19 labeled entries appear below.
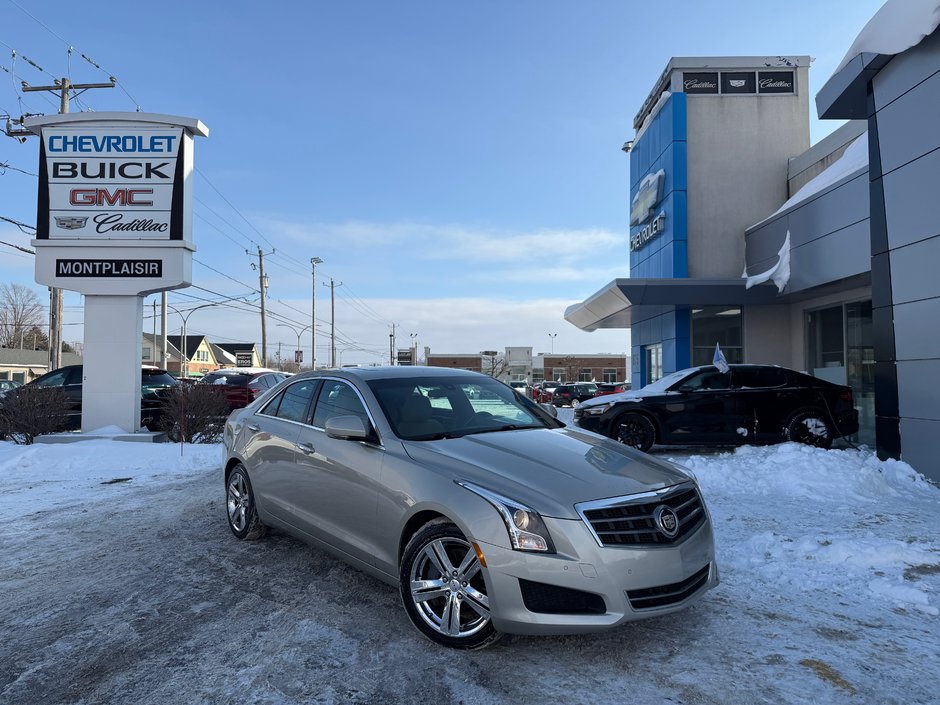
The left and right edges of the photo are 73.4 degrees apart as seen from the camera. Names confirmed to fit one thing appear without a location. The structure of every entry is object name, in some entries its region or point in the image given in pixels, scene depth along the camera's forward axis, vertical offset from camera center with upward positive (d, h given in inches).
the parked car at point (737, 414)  420.8 -29.4
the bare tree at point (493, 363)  3100.4 +43.5
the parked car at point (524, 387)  1666.5 -43.2
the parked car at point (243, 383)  623.8 -10.6
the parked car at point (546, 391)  1401.3 -47.4
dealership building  326.3 +119.7
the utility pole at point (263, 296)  1633.6 +170.3
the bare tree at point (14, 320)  2928.2 +251.7
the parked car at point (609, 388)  1218.4 -33.1
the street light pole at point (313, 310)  2088.7 +214.7
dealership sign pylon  510.9 +118.8
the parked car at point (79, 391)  550.9 -16.4
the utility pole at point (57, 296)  983.0 +123.3
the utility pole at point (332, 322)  2436.0 +198.9
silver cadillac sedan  120.3 -29.9
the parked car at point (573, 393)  1248.2 -44.8
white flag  426.9 +5.6
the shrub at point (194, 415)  475.5 -31.9
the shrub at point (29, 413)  461.4 -28.7
